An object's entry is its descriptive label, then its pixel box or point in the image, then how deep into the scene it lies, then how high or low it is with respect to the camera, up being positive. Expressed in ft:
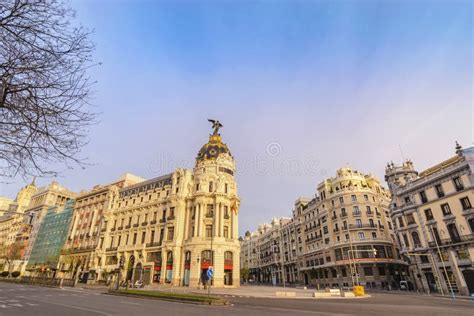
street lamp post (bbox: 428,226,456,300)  108.90 +13.33
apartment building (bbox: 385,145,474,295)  106.22 +22.34
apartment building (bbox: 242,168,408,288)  162.20 +25.64
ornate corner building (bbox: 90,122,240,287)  136.67 +27.85
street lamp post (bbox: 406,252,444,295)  114.21 +0.15
